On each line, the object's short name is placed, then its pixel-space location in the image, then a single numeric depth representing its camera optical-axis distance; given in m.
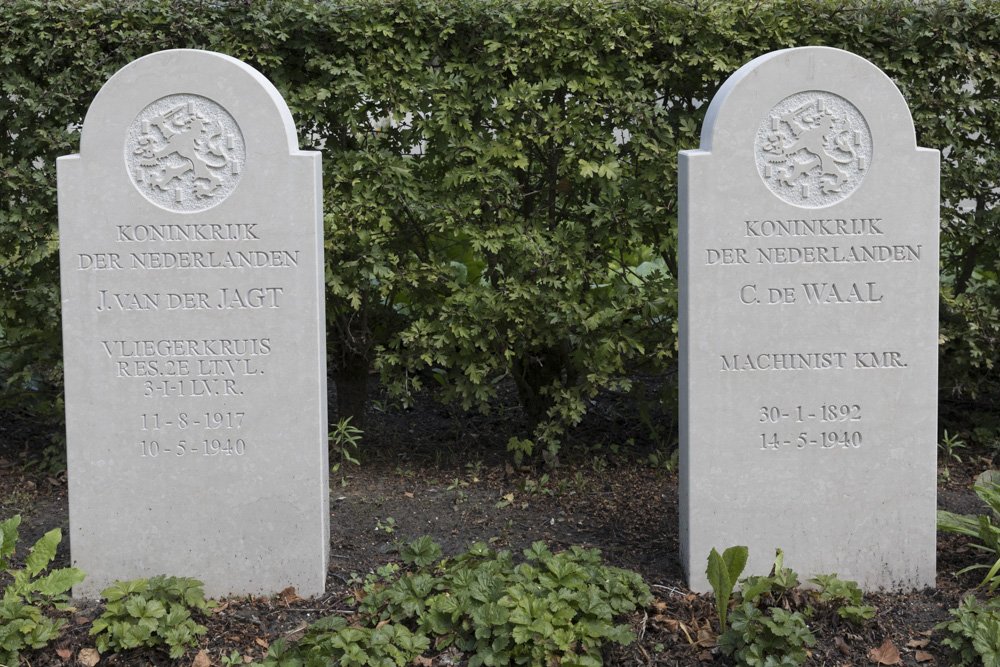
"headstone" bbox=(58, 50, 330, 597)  4.10
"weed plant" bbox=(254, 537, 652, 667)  3.68
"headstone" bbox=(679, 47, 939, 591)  4.11
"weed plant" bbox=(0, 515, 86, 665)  3.76
